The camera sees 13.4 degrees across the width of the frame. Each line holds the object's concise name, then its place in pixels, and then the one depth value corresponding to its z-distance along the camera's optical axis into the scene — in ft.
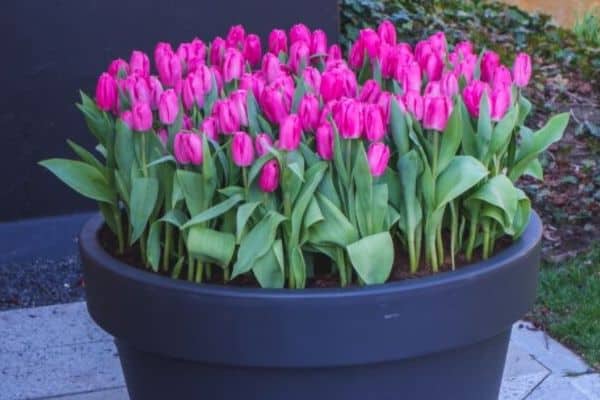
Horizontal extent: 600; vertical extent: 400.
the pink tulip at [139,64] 12.47
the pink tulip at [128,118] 11.72
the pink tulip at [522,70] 12.10
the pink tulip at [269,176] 11.29
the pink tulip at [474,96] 11.79
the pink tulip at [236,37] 13.13
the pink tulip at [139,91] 11.88
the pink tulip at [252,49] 12.86
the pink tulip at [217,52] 12.72
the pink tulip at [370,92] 11.87
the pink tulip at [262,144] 11.40
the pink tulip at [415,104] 11.59
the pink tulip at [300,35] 12.99
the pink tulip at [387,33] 12.77
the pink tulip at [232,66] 12.22
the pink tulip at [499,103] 11.70
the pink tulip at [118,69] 12.49
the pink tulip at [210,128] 11.56
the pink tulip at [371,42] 12.57
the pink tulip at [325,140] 11.37
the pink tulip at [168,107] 11.64
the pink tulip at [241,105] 11.58
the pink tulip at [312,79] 11.97
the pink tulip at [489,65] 12.34
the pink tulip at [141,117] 11.60
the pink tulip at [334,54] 12.80
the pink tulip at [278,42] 13.06
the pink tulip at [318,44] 12.88
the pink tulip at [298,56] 12.68
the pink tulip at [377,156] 11.34
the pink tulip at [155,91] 11.92
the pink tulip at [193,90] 11.93
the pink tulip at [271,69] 12.34
